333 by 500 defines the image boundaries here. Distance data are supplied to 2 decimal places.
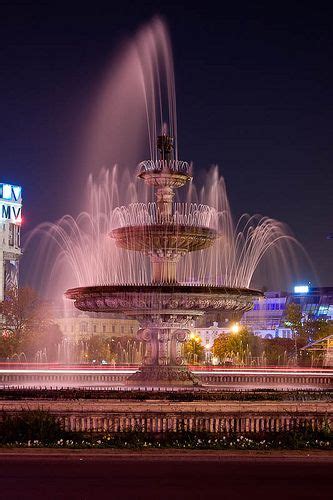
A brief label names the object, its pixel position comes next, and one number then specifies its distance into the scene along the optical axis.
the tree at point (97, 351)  100.26
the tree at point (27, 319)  87.25
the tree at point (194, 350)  97.81
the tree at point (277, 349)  94.53
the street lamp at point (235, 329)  111.38
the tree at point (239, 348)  104.32
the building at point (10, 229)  164.88
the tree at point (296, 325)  113.25
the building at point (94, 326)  159.12
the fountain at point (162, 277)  33.00
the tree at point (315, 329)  113.29
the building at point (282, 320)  181.50
